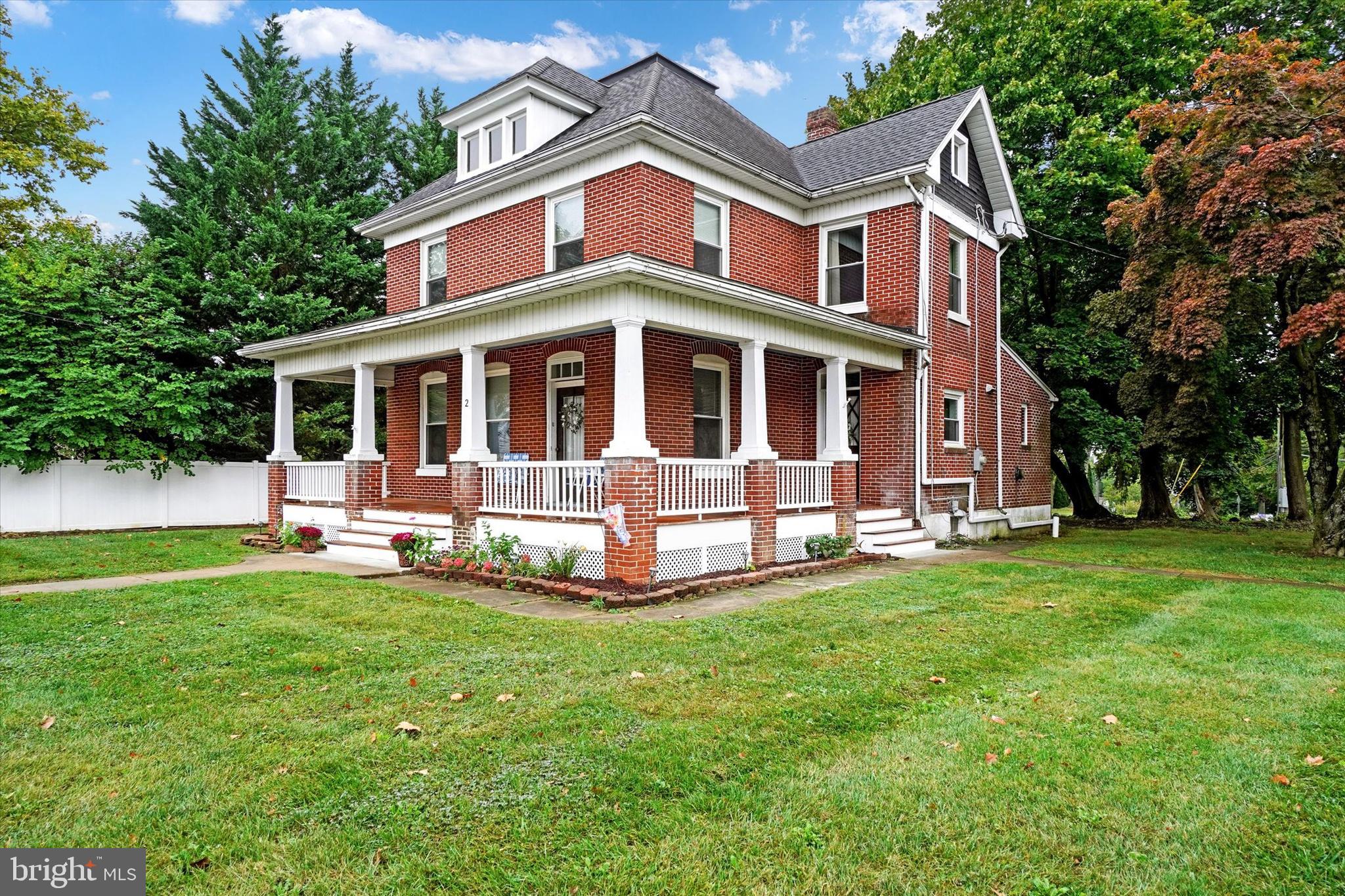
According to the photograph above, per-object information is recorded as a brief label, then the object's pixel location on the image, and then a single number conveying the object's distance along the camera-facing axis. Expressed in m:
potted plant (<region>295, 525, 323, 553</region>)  13.62
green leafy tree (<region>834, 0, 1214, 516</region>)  18.06
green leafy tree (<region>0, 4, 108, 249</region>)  15.91
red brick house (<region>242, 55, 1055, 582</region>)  9.70
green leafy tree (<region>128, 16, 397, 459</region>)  19.02
